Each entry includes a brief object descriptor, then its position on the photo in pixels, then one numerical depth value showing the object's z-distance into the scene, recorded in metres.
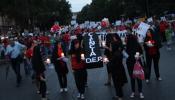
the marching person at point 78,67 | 6.40
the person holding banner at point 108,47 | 6.16
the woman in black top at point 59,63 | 7.14
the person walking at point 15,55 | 8.92
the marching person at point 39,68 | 6.49
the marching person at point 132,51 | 6.13
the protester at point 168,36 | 13.78
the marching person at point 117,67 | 5.88
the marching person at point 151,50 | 7.21
